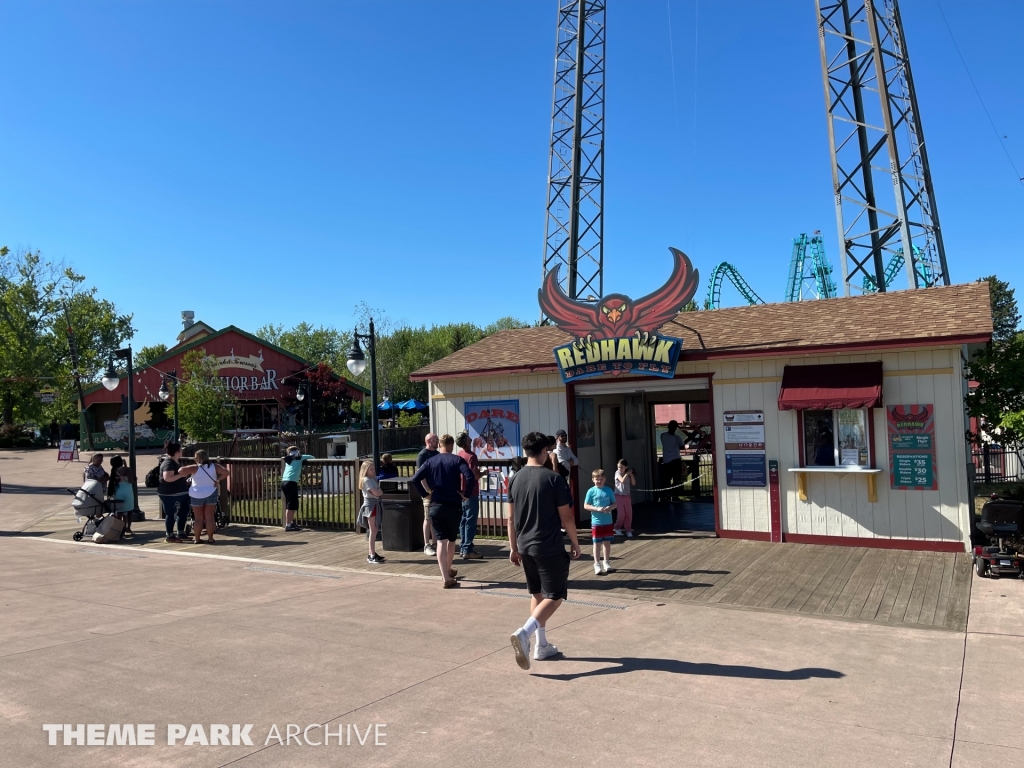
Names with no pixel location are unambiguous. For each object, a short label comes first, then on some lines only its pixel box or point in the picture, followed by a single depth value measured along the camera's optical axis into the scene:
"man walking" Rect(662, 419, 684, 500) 17.06
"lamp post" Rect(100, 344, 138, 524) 15.70
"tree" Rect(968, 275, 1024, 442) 10.28
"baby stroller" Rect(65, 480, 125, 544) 13.70
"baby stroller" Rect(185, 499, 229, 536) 14.85
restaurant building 41.38
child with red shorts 9.57
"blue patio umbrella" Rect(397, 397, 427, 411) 42.00
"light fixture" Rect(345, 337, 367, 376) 14.80
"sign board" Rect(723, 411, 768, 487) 11.55
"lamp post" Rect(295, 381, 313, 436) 32.78
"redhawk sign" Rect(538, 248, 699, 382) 11.65
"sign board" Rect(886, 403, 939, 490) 10.36
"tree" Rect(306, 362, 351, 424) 42.09
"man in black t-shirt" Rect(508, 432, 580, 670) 6.07
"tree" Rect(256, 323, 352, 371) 75.12
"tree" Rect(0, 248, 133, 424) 45.53
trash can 11.70
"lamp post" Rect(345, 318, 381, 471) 14.46
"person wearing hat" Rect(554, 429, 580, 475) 11.76
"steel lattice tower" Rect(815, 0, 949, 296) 20.73
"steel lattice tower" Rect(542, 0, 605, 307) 32.72
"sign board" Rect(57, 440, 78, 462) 33.03
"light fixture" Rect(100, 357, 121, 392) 19.78
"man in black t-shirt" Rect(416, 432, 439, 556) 10.35
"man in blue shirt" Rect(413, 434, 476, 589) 9.07
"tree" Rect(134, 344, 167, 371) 79.75
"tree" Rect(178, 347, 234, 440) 34.19
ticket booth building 10.33
